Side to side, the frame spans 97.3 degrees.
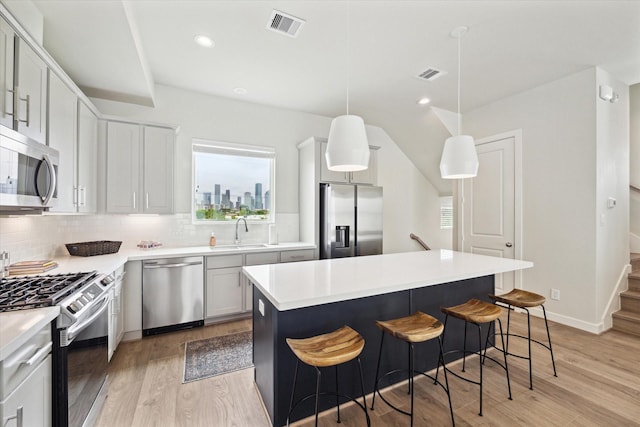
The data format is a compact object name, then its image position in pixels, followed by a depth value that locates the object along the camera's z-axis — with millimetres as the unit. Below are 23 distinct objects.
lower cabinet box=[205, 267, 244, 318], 3314
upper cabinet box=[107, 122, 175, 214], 3043
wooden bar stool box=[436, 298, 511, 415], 1953
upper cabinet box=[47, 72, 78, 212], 2084
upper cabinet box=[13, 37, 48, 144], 1654
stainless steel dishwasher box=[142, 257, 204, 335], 2986
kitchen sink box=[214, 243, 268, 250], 3589
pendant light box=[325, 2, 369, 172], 1942
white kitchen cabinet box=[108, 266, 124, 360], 2389
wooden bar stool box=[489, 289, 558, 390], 2268
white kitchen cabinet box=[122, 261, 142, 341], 2901
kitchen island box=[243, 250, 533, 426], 1703
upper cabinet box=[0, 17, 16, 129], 1519
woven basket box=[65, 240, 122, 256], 2734
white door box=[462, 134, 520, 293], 3877
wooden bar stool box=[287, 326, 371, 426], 1358
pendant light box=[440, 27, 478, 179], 2402
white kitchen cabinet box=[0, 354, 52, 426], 1016
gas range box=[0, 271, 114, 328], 1340
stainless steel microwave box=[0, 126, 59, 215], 1395
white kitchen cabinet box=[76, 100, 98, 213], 2553
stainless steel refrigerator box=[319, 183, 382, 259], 3900
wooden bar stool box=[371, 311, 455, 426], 1601
